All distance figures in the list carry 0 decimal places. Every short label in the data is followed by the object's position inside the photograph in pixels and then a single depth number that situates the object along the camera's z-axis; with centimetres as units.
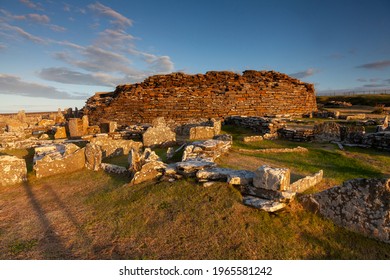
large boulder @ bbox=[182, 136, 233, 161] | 727
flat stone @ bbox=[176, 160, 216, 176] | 570
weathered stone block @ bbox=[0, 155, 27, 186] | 661
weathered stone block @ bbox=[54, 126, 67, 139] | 1406
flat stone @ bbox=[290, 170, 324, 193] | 482
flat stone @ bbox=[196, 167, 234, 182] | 529
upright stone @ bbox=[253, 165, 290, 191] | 434
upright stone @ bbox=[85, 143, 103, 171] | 761
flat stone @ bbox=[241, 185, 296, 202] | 429
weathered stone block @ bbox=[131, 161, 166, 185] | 593
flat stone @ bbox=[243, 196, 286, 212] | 415
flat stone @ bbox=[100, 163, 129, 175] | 678
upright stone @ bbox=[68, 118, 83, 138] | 1435
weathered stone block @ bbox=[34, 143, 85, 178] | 715
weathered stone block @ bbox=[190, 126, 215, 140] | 1170
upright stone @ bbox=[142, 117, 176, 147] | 1040
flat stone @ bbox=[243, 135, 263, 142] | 1096
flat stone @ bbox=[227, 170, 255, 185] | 494
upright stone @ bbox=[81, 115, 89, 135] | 1535
